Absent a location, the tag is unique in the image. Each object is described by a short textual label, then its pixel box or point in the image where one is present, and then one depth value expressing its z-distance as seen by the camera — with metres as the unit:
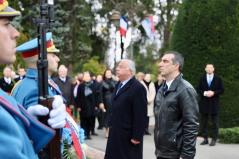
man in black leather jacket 3.21
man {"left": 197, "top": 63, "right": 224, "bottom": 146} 7.71
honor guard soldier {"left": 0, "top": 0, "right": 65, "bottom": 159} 1.41
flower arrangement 3.03
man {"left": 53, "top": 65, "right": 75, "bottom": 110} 8.87
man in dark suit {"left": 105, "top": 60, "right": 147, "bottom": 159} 4.34
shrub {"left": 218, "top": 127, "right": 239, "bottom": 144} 7.99
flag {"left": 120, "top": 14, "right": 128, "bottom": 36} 12.16
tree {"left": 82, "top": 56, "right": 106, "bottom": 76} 23.98
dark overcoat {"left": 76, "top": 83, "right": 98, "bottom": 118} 9.23
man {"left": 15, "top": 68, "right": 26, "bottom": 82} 10.45
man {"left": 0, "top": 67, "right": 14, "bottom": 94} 8.89
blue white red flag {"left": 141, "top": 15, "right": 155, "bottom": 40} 13.62
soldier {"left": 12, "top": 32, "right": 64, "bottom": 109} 2.53
